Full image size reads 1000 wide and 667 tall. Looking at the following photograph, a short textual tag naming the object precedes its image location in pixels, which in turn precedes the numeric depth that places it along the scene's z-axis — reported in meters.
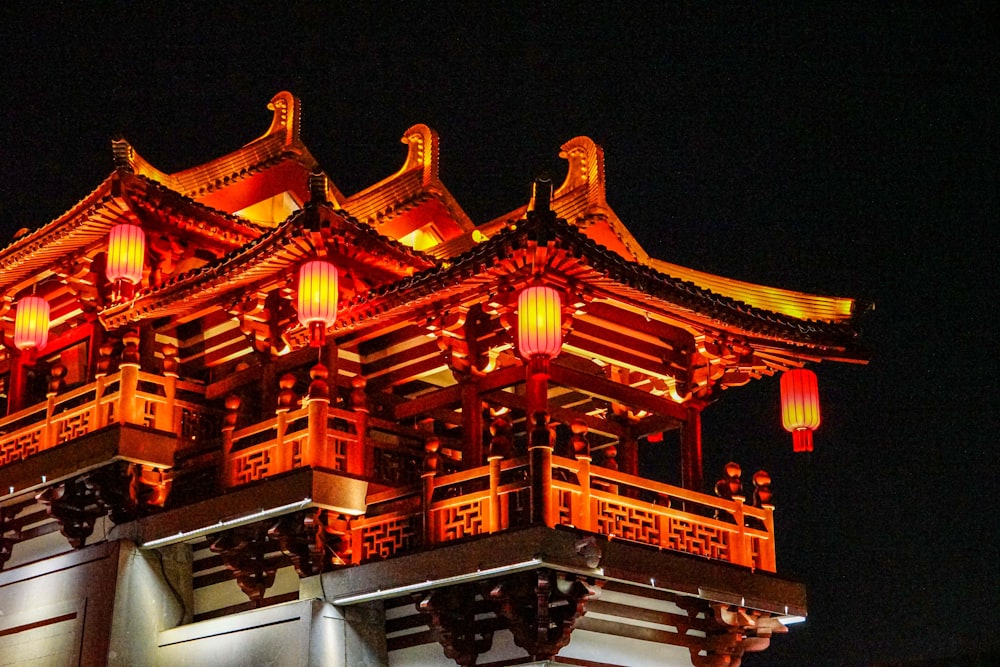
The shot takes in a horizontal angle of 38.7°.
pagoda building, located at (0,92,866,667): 11.67
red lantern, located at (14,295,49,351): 14.88
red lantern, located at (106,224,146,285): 13.98
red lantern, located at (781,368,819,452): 13.54
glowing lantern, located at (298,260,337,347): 12.63
